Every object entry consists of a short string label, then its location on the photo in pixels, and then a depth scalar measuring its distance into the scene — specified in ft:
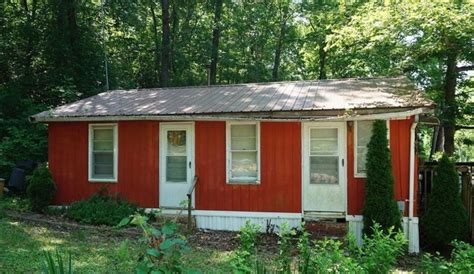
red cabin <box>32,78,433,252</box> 28.48
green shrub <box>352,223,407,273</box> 11.33
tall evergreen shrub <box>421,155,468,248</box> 27.20
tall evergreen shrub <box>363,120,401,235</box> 26.12
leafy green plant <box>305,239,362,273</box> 10.06
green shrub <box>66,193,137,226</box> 30.78
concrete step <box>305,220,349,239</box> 28.84
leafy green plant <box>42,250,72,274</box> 8.78
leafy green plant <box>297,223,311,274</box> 10.09
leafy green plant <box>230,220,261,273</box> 9.58
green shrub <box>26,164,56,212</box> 33.45
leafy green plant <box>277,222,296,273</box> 10.88
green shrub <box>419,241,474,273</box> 11.73
